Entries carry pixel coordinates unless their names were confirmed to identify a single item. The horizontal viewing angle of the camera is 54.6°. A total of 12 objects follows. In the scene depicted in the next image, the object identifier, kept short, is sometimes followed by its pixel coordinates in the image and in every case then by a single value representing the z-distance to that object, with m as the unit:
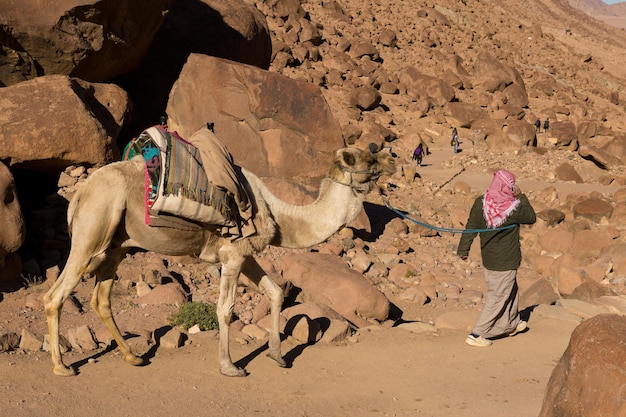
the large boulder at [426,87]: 37.72
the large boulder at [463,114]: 34.78
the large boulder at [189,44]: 16.47
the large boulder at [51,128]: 10.65
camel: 6.29
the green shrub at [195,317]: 8.33
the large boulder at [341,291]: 9.77
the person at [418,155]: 27.20
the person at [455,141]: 30.41
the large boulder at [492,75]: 42.53
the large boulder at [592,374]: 4.40
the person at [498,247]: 7.71
